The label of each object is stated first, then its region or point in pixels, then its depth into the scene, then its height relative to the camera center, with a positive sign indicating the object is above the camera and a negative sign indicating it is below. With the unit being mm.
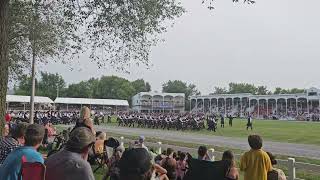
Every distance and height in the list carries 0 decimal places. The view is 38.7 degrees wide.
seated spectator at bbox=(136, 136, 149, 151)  10779 -654
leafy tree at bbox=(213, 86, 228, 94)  189250 +10903
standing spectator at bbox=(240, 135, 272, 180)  7191 -711
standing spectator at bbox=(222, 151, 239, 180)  6581 -748
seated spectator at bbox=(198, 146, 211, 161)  7844 -622
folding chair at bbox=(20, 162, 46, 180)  4051 -515
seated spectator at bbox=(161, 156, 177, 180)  8577 -970
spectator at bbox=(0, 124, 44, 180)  4723 -437
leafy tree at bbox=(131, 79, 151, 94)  162775 +10848
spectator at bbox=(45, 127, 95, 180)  3928 -403
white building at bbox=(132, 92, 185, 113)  113562 +3280
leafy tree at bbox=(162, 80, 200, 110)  180375 +11389
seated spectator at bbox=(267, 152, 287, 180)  6976 -890
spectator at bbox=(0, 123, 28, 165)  6176 -387
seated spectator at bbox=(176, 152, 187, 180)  9162 -1044
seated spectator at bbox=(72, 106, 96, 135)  7227 -74
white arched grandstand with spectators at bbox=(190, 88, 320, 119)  95562 +2956
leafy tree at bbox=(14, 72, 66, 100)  131625 +8322
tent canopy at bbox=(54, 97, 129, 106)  95625 +2845
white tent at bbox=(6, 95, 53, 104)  80375 +2583
